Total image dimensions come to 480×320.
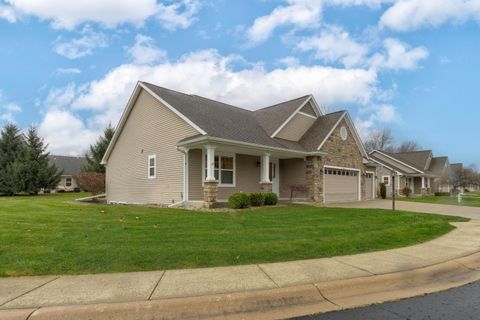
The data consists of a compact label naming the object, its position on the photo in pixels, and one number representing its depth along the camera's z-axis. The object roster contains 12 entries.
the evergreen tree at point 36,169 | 33.28
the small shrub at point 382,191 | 27.94
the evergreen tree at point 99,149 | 34.10
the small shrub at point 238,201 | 13.61
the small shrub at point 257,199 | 14.50
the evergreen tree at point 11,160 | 32.59
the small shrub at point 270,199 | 15.23
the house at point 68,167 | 46.35
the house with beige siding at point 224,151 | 15.26
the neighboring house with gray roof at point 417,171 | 38.03
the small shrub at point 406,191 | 34.88
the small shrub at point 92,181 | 22.72
